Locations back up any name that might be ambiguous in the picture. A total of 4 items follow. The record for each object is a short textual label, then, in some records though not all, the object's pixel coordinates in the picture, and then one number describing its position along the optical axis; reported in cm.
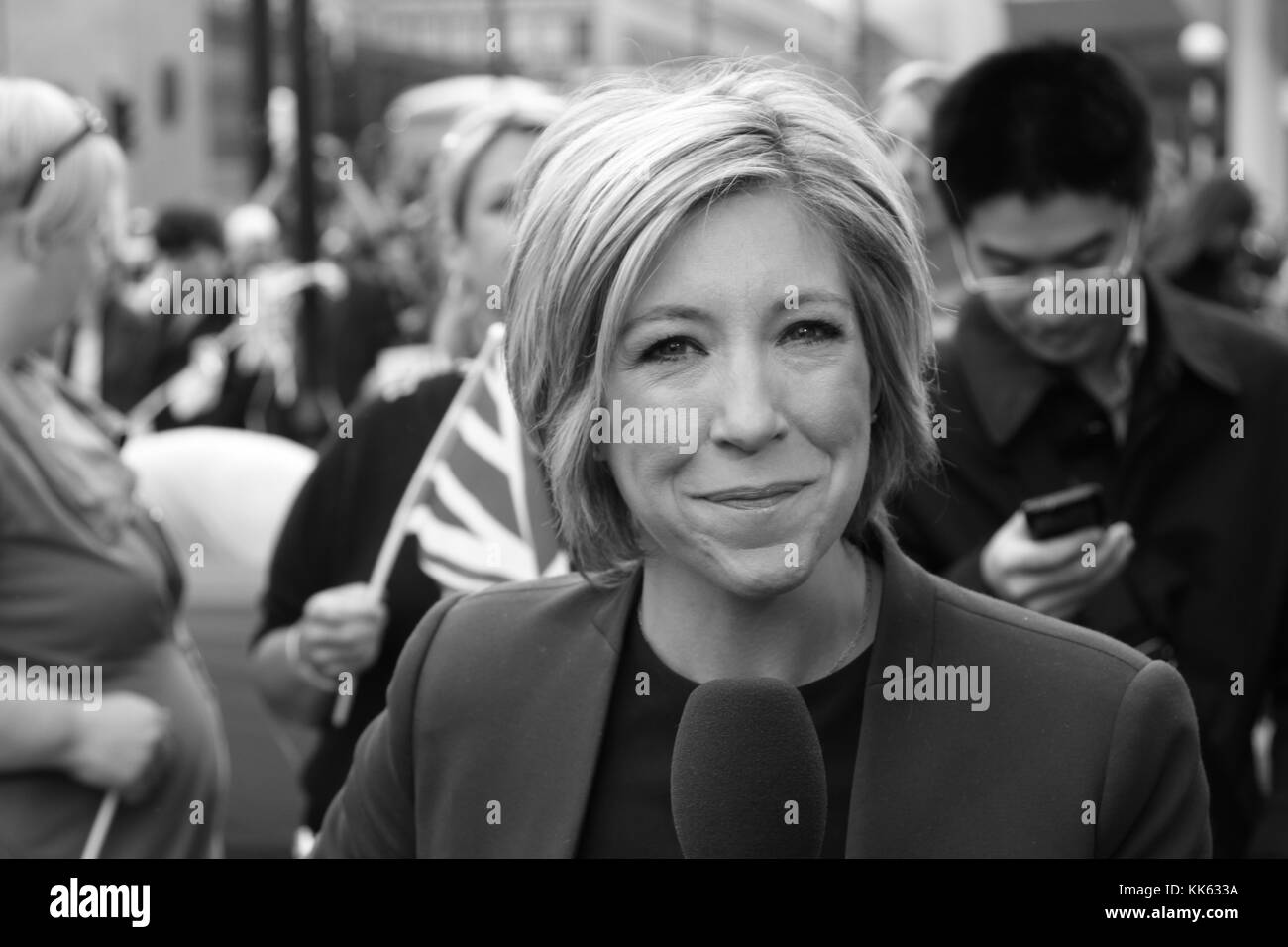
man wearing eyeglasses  236
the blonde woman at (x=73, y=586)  239
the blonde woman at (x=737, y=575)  149
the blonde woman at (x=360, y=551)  260
